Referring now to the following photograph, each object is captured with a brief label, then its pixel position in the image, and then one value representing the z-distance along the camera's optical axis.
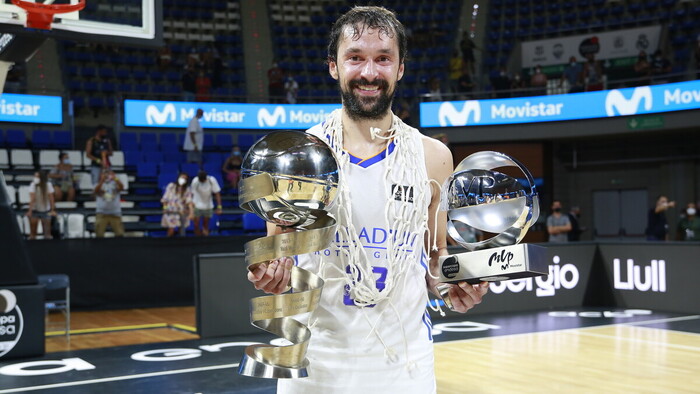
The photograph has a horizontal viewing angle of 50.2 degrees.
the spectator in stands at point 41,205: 10.64
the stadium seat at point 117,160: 15.49
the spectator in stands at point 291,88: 17.97
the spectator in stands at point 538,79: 18.78
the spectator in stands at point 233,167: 14.89
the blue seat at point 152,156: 16.12
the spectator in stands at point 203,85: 17.98
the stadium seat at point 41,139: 15.25
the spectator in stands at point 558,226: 13.12
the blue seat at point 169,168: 15.52
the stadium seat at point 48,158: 14.70
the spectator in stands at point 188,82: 17.08
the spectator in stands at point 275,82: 18.45
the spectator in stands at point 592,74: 16.65
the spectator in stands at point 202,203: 11.88
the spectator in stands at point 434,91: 17.44
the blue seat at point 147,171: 15.49
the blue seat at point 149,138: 16.62
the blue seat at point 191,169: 15.23
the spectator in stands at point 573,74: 17.70
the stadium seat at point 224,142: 16.92
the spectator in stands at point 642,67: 17.69
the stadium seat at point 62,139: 15.42
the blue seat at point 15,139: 15.14
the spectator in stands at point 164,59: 19.34
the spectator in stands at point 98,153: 13.46
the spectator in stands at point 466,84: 18.28
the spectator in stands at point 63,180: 12.88
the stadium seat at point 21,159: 14.52
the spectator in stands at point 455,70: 19.12
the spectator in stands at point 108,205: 11.19
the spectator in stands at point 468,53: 19.81
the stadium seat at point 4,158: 14.46
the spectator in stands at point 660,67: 17.23
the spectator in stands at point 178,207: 11.69
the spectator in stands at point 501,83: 18.30
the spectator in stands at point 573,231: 13.36
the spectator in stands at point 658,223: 13.39
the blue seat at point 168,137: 16.95
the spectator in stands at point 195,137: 14.51
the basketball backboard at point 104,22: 5.74
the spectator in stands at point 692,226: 12.68
